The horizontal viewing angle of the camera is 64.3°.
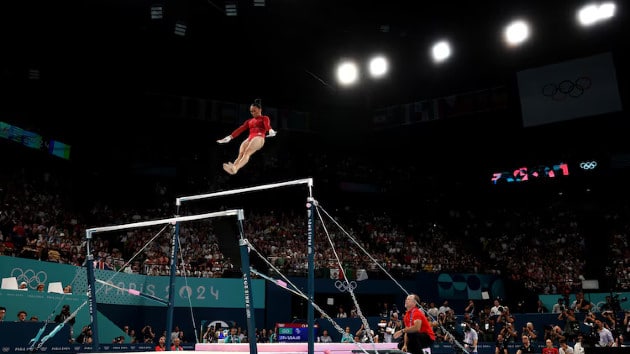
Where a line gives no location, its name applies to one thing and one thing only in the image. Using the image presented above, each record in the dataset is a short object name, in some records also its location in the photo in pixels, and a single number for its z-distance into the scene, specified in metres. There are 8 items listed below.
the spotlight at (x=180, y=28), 18.00
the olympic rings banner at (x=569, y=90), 22.56
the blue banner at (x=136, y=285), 15.84
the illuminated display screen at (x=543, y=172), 29.00
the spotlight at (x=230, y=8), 17.08
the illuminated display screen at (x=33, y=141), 22.40
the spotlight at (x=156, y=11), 16.86
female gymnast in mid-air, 8.69
